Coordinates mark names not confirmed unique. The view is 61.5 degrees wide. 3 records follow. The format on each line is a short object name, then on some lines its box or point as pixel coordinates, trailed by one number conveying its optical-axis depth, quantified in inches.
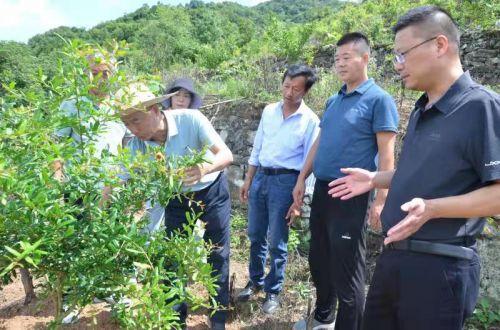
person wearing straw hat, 92.6
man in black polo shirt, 59.3
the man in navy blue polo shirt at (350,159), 101.5
